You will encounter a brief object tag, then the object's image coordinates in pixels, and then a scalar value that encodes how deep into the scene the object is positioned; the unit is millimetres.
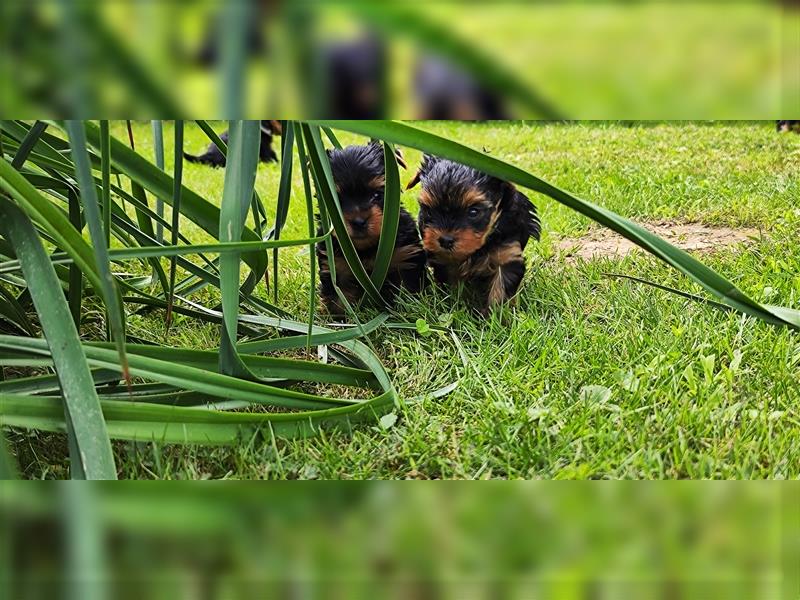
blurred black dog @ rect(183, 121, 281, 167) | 2775
